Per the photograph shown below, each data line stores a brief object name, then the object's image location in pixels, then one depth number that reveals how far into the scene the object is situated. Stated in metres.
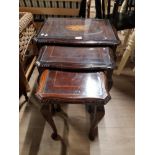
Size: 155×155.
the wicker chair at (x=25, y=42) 1.51
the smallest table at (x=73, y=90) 1.00
